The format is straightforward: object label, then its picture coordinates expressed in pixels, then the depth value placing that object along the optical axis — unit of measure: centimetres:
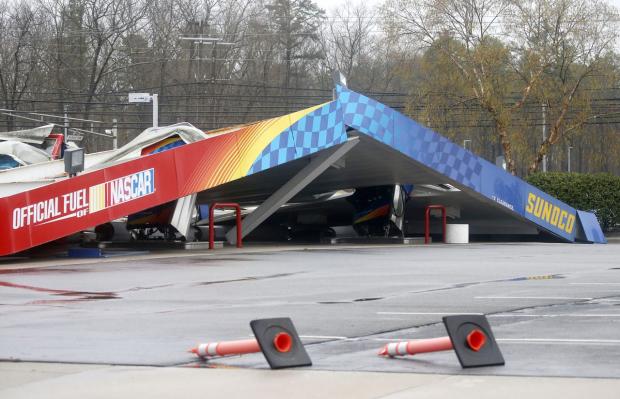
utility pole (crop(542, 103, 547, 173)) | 5819
